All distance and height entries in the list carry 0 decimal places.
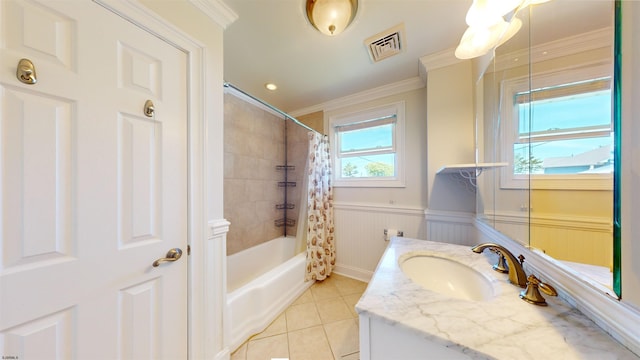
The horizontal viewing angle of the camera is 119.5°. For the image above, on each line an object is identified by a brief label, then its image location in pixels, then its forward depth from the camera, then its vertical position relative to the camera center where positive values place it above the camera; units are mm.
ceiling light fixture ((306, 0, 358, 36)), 1030 +950
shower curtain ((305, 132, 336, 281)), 2068 -405
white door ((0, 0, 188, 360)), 593 -27
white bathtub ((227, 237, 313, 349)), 1316 -959
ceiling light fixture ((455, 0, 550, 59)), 782 +705
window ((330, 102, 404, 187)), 2045 +384
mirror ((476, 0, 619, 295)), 523 +160
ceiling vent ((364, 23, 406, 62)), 1323 +1039
